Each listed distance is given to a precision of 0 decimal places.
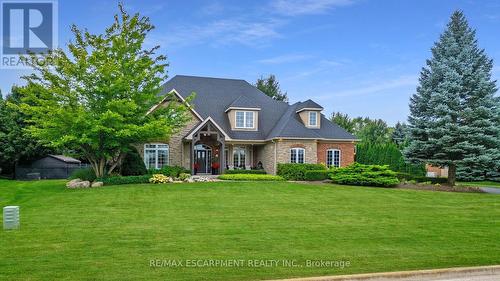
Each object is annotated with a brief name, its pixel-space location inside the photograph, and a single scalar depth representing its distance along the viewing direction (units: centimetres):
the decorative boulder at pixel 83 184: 2280
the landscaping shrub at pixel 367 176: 2514
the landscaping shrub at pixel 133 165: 2755
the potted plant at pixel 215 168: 3281
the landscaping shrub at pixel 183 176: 2578
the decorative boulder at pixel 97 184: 2306
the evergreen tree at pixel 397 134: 5933
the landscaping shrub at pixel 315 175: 2828
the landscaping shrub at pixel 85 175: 2469
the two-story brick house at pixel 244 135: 3122
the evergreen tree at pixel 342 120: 5466
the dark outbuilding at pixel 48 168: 3491
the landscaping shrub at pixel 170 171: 2712
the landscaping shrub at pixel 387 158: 3838
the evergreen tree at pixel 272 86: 6015
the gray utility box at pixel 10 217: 1104
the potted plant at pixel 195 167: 3239
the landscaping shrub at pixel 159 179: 2452
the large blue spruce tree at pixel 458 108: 2562
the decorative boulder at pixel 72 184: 2289
